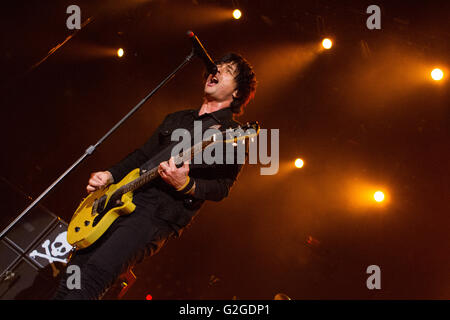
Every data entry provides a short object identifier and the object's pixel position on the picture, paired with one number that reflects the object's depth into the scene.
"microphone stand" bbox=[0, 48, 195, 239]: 1.50
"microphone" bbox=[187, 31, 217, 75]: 1.89
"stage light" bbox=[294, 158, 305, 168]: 4.44
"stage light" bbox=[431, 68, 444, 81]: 3.21
